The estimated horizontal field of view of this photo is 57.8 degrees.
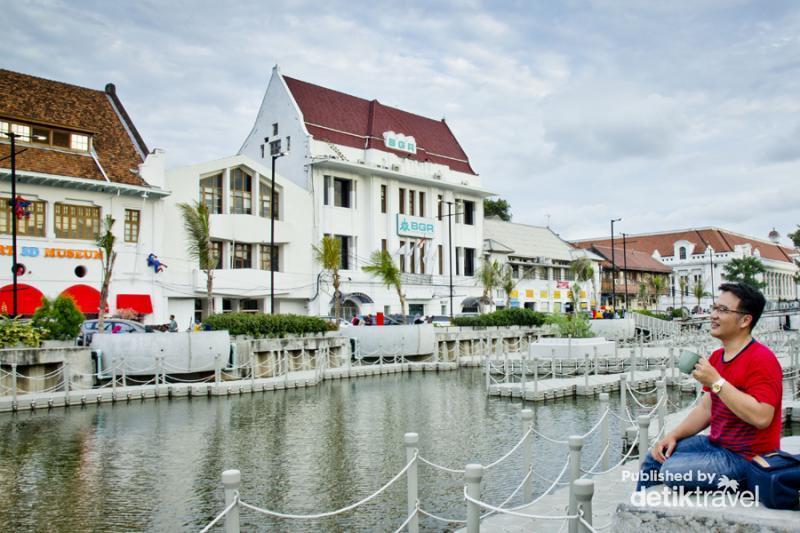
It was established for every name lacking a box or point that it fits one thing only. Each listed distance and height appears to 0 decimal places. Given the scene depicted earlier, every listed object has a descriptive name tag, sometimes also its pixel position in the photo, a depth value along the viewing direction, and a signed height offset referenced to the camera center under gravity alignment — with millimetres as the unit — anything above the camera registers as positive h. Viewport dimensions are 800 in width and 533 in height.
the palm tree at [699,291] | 85681 +1881
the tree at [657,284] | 82500 +2783
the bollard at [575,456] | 7969 -1649
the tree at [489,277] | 54156 +2506
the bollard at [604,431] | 11352 -1973
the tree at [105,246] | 28288 +2966
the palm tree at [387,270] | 44094 +2495
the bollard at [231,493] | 5551 -1398
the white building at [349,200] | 45906 +8039
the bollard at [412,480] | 7785 -1839
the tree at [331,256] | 40250 +3088
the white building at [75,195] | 34594 +6115
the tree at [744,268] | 90062 +4739
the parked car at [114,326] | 29125 -490
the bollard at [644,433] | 9609 -1673
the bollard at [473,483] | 6426 -1542
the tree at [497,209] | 85812 +12093
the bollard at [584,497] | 5477 -1429
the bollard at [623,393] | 15836 -1881
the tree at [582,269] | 70375 +3852
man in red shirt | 4758 -693
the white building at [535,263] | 66125 +4396
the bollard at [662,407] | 12896 -1817
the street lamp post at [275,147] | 52928 +12139
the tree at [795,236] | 66812 +6374
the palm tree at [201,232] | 33844 +3809
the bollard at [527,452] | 9570 -1892
